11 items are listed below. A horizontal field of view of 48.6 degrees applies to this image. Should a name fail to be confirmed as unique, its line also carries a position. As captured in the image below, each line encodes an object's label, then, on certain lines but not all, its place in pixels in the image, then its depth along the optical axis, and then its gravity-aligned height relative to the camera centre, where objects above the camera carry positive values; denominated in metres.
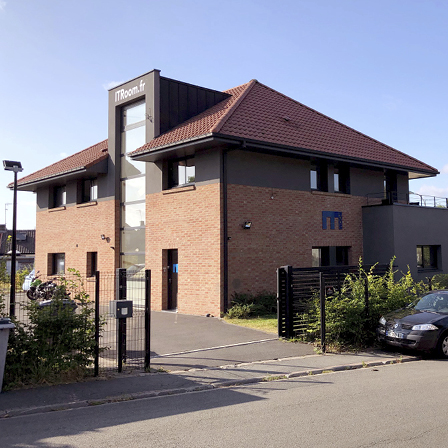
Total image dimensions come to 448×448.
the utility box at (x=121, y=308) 8.67 -0.82
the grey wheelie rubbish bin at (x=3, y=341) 7.32 -1.18
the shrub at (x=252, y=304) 15.27 -1.39
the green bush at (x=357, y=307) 11.22 -1.12
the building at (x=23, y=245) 49.53 +1.86
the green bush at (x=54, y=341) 7.79 -1.28
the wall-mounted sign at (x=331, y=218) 19.11 +1.65
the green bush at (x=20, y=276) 23.00 -0.68
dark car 10.38 -1.46
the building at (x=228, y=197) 16.36 +2.44
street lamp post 11.29 +1.51
